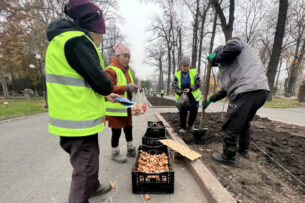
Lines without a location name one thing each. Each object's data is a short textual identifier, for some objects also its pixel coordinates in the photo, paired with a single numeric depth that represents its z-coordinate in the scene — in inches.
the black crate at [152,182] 63.1
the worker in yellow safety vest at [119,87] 78.8
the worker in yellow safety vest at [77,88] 42.6
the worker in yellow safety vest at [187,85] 130.3
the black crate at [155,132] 116.7
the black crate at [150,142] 102.9
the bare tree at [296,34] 675.8
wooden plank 82.3
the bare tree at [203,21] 480.8
